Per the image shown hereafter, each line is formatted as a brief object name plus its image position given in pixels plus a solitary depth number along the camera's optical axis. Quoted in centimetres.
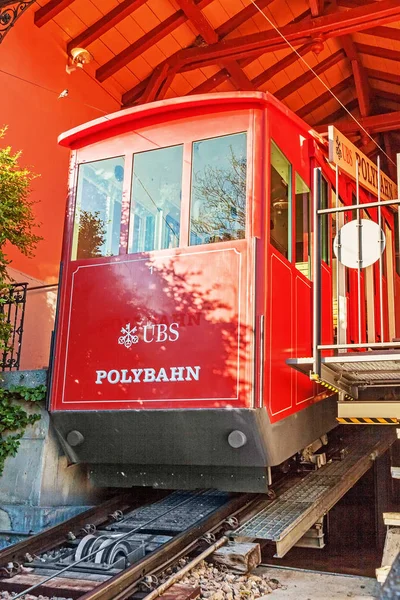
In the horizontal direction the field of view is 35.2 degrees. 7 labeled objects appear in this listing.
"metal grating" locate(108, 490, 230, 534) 481
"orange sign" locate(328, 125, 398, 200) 541
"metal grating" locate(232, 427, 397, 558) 439
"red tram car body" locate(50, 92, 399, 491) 475
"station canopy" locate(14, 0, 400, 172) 943
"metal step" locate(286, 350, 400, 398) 367
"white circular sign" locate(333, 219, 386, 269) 376
